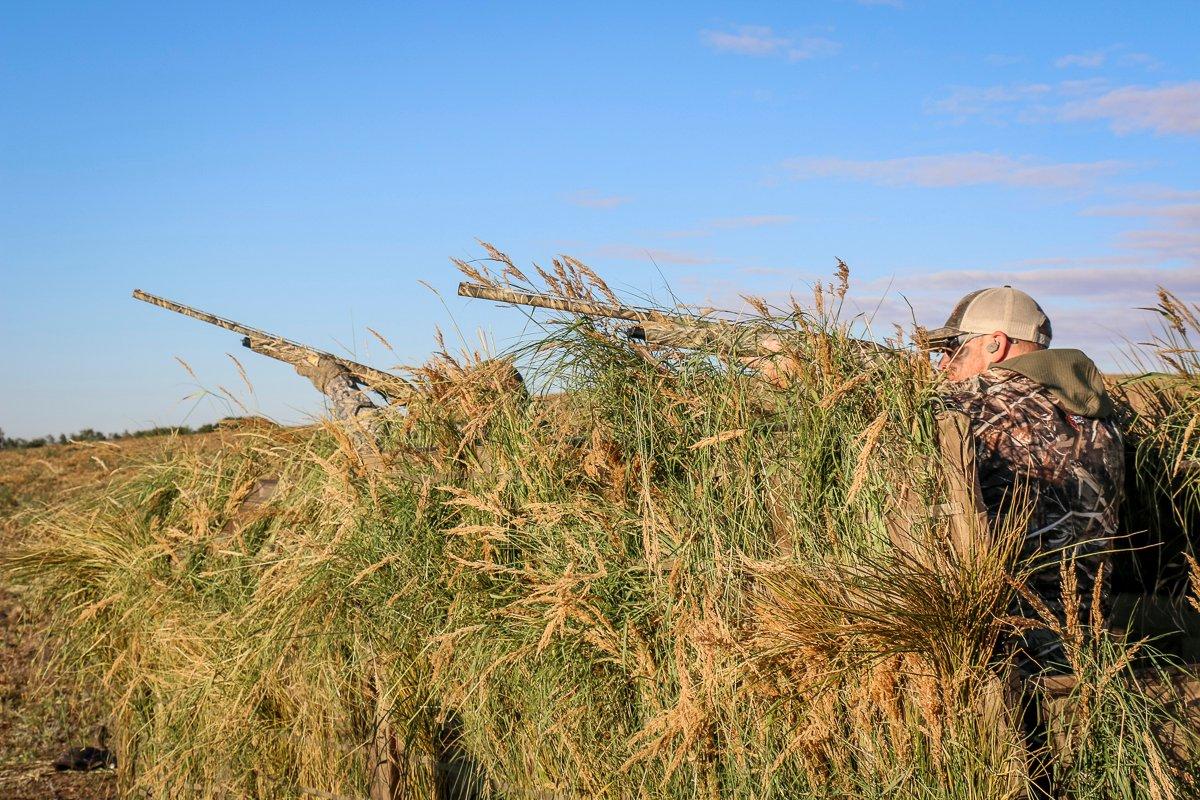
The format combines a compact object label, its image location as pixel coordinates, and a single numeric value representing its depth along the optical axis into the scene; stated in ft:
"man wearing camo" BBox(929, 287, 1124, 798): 12.33
